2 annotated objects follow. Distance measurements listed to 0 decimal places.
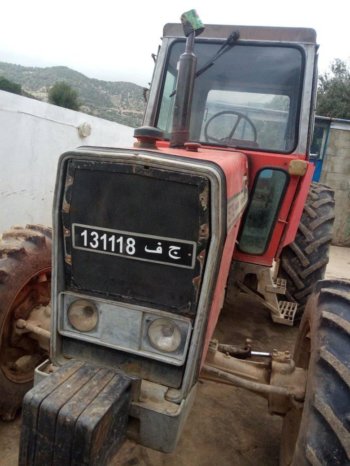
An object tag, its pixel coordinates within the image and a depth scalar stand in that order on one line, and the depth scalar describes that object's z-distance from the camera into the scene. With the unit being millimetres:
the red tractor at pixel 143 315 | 1624
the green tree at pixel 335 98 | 17047
